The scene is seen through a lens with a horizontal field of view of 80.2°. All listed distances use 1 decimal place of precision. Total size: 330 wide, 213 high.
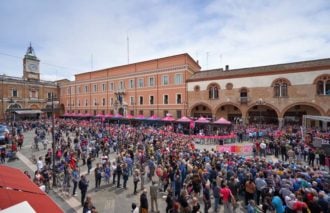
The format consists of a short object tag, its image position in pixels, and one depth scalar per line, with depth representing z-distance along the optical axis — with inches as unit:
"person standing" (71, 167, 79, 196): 378.0
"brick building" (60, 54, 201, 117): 1374.3
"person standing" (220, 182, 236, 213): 297.3
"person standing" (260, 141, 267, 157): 618.8
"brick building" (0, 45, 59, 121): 1791.3
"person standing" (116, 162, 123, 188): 404.8
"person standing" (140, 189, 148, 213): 273.8
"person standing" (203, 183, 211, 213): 293.6
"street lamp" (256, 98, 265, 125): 1077.5
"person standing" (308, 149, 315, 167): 514.9
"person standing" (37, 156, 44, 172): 440.6
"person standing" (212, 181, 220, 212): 308.8
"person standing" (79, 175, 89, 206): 333.7
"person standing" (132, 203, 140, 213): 249.9
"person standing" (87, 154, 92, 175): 471.5
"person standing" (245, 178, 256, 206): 313.6
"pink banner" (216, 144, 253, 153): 619.2
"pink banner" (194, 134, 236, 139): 803.6
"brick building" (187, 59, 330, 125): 957.2
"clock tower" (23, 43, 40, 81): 2004.2
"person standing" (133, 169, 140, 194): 375.2
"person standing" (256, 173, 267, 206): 312.3
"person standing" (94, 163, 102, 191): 393.7
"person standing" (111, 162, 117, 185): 414.9
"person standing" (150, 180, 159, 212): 314.0
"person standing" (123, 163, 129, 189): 401.4
